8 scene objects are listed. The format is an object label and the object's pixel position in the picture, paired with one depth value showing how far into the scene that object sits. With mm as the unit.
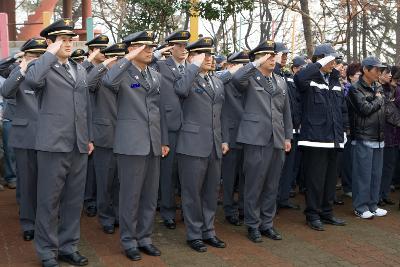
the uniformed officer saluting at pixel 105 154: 5828
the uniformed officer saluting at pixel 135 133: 4773
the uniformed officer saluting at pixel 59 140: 4465
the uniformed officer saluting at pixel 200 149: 5195
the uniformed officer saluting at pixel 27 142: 5422
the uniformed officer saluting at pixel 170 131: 6027
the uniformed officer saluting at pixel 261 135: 5547
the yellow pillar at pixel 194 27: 12980
